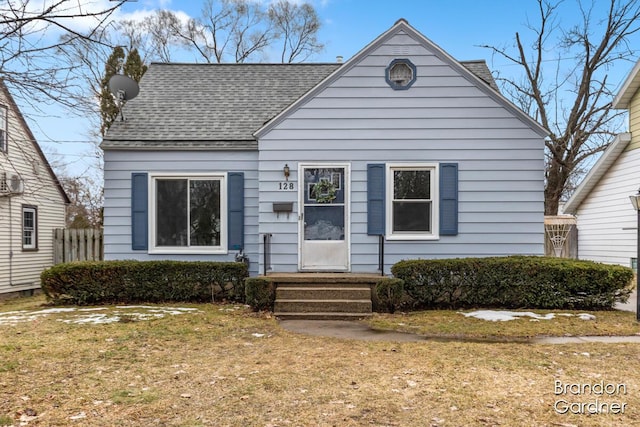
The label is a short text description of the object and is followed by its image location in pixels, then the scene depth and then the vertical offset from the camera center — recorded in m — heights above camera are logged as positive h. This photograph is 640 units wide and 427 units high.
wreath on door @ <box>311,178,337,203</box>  8.73 +0.58
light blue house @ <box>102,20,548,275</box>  8.62 +1.04
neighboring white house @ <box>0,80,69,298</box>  13.22 -0.41
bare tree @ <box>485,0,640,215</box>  16.52 +5.72
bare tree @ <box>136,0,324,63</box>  22.06 +9.44
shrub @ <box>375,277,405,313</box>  7.48 -1.15
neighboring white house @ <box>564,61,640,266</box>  12.12 +0.84
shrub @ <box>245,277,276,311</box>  7.55 -1.20
